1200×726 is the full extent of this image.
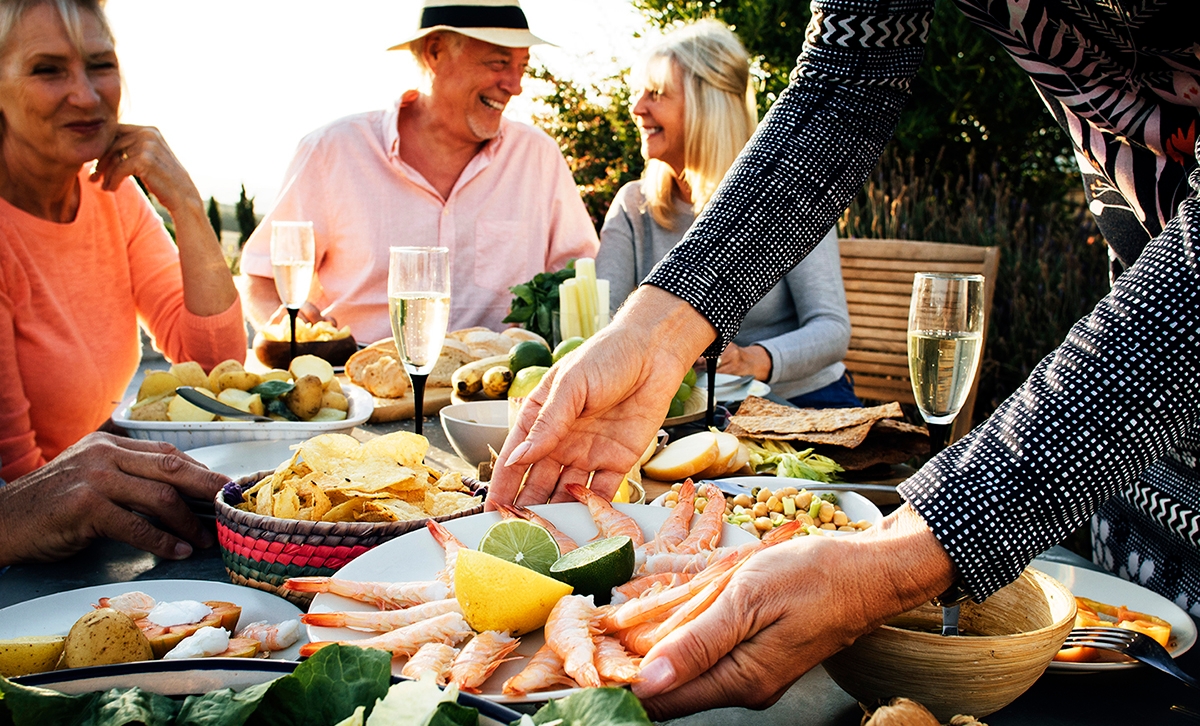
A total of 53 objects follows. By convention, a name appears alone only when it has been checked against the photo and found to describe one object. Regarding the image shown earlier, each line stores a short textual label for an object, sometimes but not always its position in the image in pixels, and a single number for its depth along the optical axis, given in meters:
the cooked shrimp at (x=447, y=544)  1.06
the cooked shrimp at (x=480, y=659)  0.82
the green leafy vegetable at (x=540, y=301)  3.18
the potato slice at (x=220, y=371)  2.20
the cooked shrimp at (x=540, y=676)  0.80
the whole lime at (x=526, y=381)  2.18
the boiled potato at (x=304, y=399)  2.12
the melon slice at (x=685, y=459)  1.74
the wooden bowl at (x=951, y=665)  0.88
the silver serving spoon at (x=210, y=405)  2.03
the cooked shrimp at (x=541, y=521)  1.16
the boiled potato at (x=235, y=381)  2.18
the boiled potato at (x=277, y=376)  2.32
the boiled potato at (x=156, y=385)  2.15
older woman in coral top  2.66
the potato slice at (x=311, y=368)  2.46
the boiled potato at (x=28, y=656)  0.94
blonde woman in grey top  4.03
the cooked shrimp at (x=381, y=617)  0.94
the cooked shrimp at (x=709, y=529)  1.12
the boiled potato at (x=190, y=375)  2.21
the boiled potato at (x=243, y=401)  2.09
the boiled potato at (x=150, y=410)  2.04
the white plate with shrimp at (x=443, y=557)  0.91
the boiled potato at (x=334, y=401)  2.19
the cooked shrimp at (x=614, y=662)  0.80
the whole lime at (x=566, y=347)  2.44
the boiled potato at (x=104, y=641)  0.93
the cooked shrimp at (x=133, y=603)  1.08
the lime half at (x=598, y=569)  1.00
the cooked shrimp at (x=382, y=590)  1.01
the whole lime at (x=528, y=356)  2.37
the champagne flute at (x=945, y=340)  1.74
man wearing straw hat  4.37
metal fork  1.00
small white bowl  1.81
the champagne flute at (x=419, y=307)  2.00
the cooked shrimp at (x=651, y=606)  0.90
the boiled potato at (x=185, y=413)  2.03
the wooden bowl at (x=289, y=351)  2.96
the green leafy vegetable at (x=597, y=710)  0.65
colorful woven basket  1.16
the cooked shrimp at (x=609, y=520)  1.19
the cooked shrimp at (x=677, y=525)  1.15
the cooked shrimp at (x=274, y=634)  1.04
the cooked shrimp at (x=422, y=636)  0.89
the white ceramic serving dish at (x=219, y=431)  1.98
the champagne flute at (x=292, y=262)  2.84
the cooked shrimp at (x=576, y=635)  0.80
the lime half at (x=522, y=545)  1.05
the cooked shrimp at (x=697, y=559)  1.04
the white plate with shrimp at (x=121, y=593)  1.11
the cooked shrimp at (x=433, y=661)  0.83
